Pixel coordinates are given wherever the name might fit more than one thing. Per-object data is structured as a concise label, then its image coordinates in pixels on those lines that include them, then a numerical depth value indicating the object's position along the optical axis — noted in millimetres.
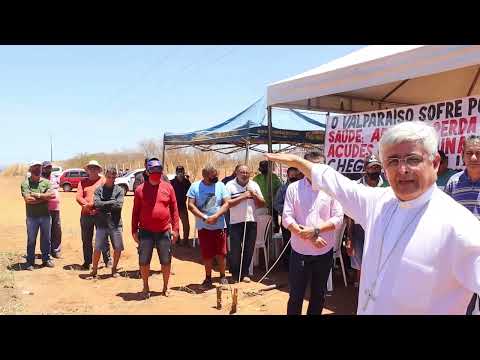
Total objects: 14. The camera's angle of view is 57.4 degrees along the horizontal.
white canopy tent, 4730
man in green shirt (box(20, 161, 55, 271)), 7746
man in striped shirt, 3518
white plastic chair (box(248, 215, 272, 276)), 7754
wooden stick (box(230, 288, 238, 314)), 5340
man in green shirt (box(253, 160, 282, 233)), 8312
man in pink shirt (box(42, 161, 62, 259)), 8484
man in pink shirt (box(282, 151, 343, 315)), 4012
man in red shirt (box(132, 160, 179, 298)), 6105
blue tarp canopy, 9867
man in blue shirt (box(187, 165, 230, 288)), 6691
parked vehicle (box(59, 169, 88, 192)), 28120
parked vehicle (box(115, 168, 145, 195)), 25078
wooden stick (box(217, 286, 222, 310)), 5670
